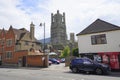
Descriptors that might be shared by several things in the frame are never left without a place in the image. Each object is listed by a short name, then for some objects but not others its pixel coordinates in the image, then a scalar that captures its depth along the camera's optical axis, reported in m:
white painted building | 11.97
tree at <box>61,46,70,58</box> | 35.79
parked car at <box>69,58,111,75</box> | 9.49
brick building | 18.39
